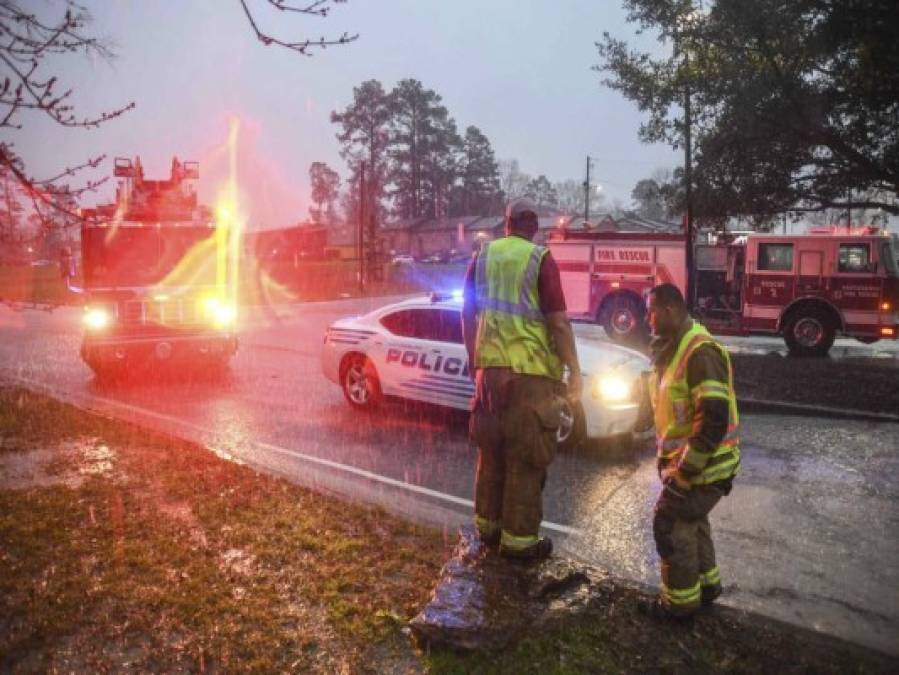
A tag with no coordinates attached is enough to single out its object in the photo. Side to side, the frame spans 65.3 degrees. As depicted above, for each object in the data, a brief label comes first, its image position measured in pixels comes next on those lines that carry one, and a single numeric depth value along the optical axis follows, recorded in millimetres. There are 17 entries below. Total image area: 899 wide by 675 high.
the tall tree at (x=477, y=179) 90225
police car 7129
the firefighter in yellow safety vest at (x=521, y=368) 3744
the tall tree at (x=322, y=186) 102188
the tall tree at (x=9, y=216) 4988
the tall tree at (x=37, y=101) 4180
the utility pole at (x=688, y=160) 12672
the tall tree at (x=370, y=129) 80500
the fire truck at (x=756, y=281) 14203
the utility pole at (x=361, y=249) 35875
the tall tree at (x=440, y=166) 84375
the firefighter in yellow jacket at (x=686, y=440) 3463
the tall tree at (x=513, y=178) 132375
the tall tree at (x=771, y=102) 10305
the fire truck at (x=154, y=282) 10562
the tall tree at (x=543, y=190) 120438
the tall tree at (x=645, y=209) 92588
